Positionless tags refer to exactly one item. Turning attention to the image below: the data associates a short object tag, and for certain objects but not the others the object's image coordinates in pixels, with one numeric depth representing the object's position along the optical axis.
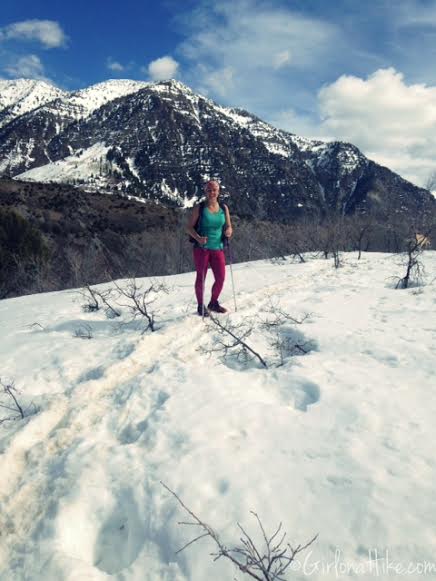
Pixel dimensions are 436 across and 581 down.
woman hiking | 5.95
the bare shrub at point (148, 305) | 5.37
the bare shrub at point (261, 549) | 1.76
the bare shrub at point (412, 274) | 7.70
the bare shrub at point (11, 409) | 3.31
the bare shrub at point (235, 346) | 4.32
